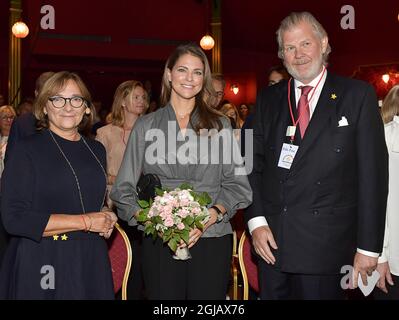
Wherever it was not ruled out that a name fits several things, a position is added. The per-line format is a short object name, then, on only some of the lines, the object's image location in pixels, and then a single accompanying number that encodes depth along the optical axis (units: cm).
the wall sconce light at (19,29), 1177
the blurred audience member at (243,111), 976
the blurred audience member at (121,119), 462
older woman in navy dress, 227
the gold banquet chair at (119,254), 332
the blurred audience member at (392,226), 281
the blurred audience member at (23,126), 360
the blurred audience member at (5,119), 594
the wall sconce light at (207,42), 1282
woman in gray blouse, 253
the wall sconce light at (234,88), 1755
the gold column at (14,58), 1253
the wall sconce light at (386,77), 1553
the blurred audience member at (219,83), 452
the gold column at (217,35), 1355
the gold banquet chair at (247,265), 334
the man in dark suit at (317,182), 236
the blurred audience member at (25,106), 618
